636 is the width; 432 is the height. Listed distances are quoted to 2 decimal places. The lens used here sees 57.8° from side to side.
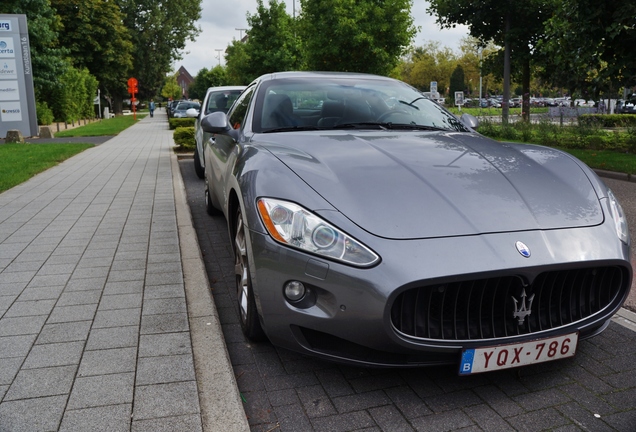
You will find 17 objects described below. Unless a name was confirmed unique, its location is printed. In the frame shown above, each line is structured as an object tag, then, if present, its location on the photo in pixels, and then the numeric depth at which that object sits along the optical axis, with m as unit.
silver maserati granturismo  2.51
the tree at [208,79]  82.26
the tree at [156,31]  57.75
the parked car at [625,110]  38.00
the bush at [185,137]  15.36
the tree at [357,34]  27.53
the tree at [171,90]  104.62
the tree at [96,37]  39.12
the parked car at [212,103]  10.61
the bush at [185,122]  20.69
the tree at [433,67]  67.25
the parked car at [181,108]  35.77
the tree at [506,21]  19.61
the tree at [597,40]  10.83
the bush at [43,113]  25.92
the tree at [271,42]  38.20
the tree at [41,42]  24.08
